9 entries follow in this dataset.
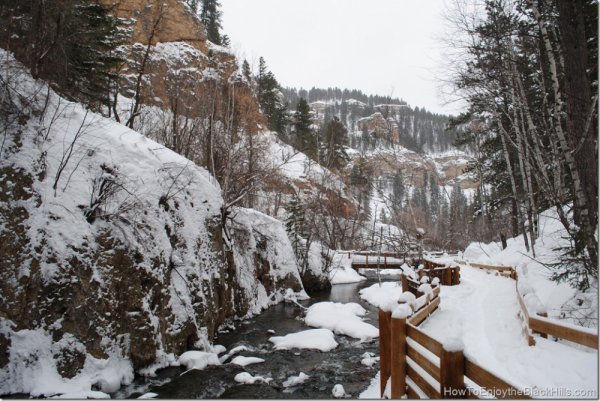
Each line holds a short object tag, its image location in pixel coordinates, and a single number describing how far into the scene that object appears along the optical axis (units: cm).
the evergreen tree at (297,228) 2147
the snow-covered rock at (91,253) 551
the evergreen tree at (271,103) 4572
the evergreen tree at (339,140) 4066
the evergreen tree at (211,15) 4634
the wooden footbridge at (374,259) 2866
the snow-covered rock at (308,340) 950
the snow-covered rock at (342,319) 1116
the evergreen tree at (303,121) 4382
